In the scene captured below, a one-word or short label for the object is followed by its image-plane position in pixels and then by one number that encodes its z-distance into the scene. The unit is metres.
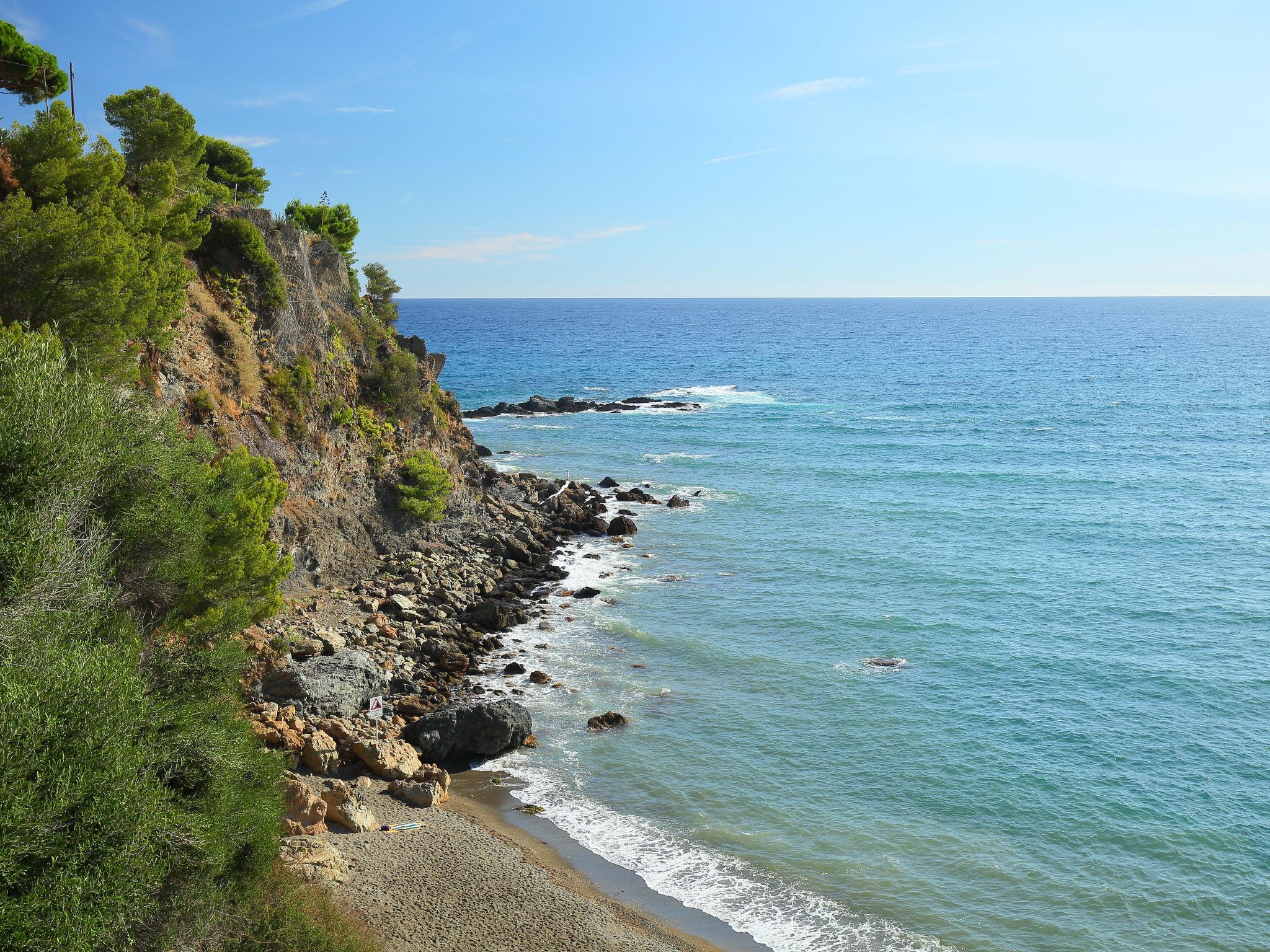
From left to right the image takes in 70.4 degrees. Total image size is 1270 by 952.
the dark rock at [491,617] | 40.72
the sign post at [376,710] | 30.61
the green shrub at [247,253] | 41.28
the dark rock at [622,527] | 56.91
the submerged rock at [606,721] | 31.94
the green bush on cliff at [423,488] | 46.94
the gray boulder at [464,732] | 29.47
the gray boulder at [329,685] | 30.09
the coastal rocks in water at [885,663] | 37.34
